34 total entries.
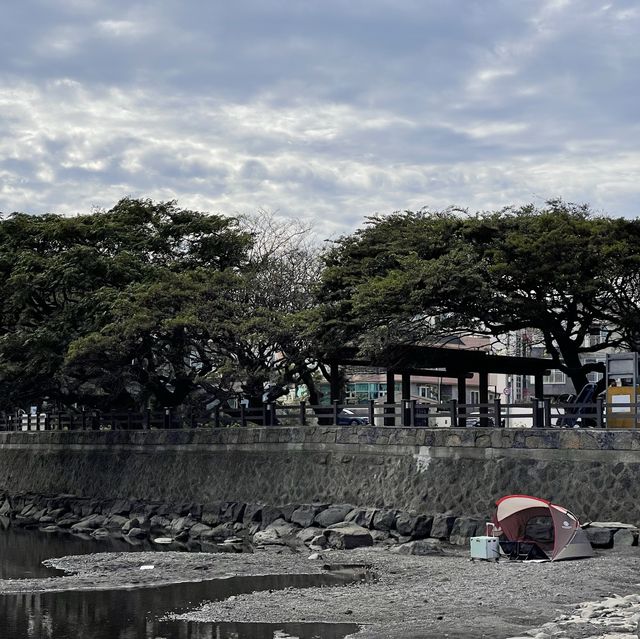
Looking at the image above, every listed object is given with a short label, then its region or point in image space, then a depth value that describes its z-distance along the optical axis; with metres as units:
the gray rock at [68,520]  39.50
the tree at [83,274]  40.19
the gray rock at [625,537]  24.39
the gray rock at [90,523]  37.89
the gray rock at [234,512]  34.76
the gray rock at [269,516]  33.25
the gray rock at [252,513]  33.97
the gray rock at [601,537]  24.59
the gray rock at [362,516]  30.34
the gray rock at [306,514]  31.97
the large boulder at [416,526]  28.73
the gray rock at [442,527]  28.22
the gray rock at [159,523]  36.09
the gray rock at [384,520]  29.69
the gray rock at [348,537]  28.72
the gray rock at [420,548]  26.58
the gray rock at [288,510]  32.88
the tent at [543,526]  23.95
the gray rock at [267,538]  31.03
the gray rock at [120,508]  38.97
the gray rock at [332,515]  31.41
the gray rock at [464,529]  27.56
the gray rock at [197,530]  34.00
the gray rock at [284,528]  31.64
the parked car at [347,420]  40.11
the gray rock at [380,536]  29.00
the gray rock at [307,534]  30.44
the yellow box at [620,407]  26.50
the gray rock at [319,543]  29.48
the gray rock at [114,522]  37.44
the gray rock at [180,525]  34.88
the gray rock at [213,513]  35.25
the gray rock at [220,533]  33.38
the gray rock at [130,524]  36.49
